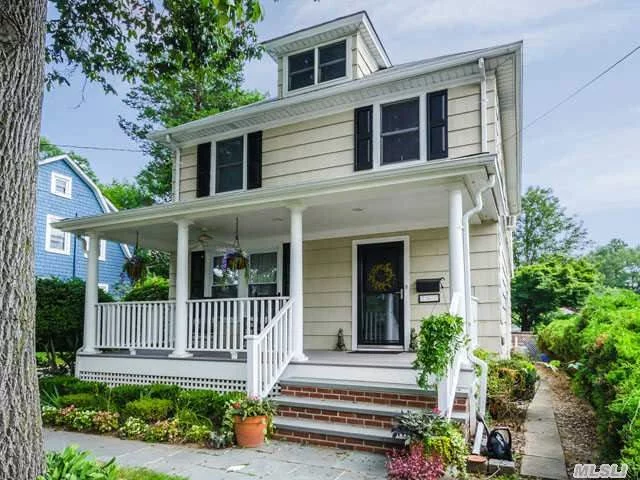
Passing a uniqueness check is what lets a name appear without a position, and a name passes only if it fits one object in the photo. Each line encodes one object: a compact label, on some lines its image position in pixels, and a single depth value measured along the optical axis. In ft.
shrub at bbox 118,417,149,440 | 18.57
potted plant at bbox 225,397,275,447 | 17.12
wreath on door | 26.89
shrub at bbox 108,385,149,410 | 21.56
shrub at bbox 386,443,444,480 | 12.96
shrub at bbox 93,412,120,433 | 19.67
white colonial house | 18.48
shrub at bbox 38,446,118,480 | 10.27
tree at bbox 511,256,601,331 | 67.21
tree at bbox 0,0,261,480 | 9.57
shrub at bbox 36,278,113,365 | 29.12
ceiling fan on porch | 27.72
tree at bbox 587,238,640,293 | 155.12
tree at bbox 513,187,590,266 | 110.83
